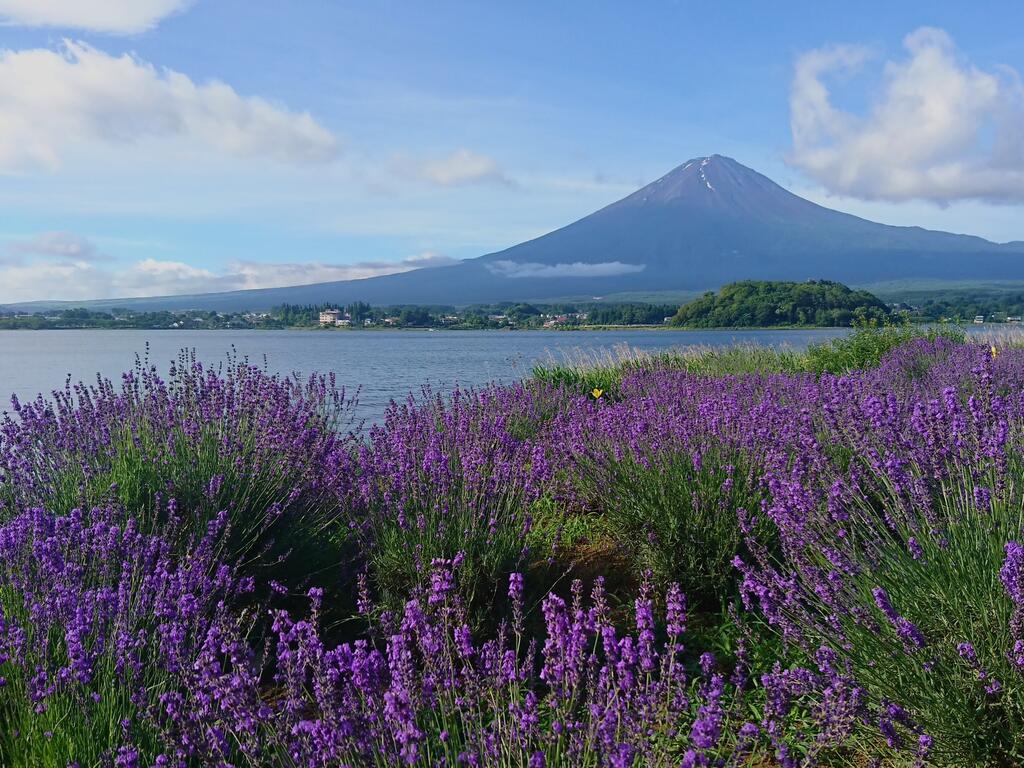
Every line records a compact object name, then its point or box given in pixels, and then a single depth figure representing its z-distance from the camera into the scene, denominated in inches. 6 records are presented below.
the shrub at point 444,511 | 124.8
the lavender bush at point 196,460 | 131.3
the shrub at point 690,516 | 136.1
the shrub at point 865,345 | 506.6
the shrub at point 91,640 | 72.1
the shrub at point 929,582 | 79.7
